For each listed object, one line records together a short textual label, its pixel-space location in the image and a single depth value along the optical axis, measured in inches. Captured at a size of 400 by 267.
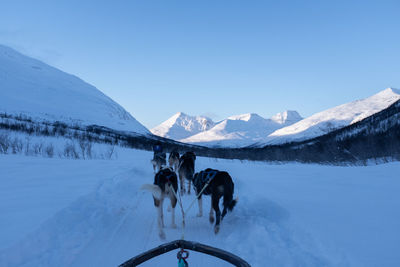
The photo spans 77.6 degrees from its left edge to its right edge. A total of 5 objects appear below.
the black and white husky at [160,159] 455.8
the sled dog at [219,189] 181.2
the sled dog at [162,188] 174.0
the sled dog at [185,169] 321.1
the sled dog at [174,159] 463.2
